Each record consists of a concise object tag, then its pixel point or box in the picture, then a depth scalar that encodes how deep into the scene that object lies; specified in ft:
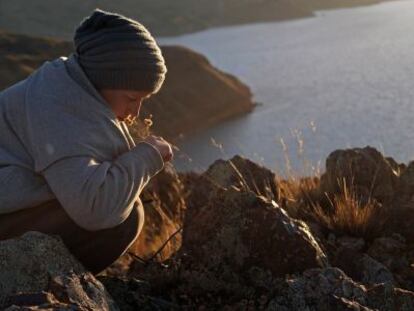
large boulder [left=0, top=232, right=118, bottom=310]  8.92
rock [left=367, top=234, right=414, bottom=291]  13.55
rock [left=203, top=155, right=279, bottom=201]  17.76
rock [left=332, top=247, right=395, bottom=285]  12.65
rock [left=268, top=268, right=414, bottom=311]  9.69
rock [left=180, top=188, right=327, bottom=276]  12.01
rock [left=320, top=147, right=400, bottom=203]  18.65
